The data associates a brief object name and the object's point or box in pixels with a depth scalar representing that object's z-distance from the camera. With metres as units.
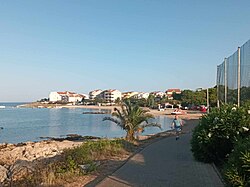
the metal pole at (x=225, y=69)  9.45
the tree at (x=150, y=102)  70.84
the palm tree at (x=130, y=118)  12.22
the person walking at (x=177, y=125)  11.51
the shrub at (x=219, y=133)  5.64
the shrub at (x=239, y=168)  3.57
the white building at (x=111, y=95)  115.01
